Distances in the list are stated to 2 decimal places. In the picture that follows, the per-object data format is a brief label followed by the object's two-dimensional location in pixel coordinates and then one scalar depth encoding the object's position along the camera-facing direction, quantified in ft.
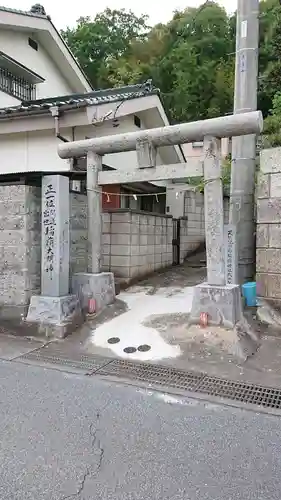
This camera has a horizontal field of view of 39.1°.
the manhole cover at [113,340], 19.52
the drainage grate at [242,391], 13.34
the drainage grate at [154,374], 14.89
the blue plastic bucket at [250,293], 23.20
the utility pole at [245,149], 23.79
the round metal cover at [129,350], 18.33
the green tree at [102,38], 87.30
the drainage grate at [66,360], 16.84
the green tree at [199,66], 75.25
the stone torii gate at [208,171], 19.19
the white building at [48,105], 33.51
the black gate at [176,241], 40.43
